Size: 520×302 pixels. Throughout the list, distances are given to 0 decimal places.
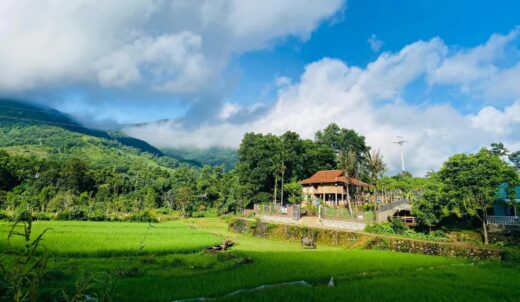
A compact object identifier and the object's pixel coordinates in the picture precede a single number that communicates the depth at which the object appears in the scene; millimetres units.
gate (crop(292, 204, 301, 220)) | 35603
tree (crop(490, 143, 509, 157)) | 49656
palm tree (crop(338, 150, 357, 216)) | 35625
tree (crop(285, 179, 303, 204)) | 46438
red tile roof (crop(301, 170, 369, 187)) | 49031
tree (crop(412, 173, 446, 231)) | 23562
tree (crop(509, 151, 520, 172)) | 56062
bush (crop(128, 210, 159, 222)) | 48344
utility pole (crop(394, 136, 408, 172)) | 60516
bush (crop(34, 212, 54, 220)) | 40972
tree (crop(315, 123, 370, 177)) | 67875
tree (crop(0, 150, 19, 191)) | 61969
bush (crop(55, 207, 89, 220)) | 42744
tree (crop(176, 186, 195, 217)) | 59844
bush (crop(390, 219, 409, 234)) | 24797
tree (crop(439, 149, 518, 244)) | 20859
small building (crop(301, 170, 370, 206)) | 49344
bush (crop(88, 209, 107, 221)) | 44625
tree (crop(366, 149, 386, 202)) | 31294
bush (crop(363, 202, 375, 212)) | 38309
